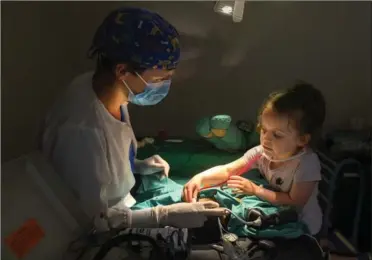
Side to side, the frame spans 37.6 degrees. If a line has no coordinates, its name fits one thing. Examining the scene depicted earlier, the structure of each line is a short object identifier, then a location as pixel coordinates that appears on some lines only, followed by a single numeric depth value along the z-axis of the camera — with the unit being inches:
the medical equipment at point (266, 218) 44.0
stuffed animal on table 52.5
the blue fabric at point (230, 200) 43.5
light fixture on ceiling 46.7
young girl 44.8
